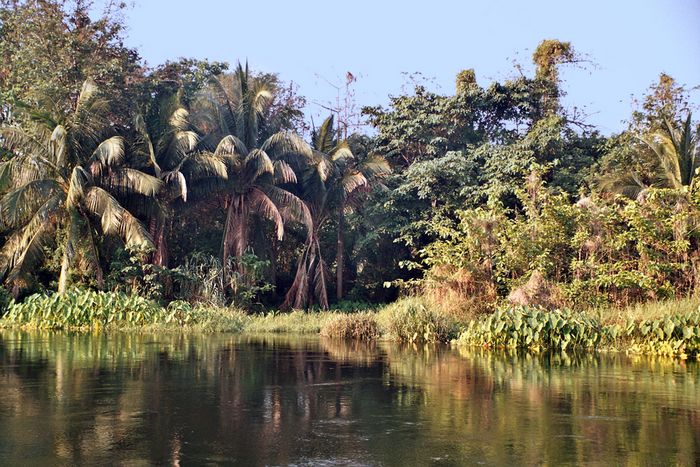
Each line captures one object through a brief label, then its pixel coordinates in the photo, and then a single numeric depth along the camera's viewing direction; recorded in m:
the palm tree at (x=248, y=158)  30.66
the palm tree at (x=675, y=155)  26.67
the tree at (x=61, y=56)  31.16
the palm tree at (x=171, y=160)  29.69
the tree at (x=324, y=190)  32.25
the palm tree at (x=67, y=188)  27.62
